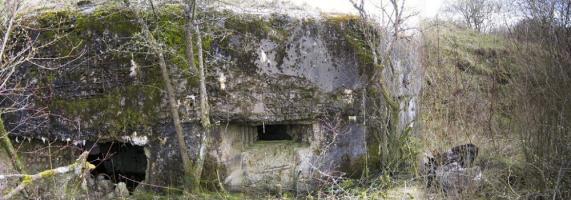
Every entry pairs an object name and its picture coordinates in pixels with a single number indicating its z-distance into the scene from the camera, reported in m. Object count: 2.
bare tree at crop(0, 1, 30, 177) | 5.12
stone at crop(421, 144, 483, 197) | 4.88
